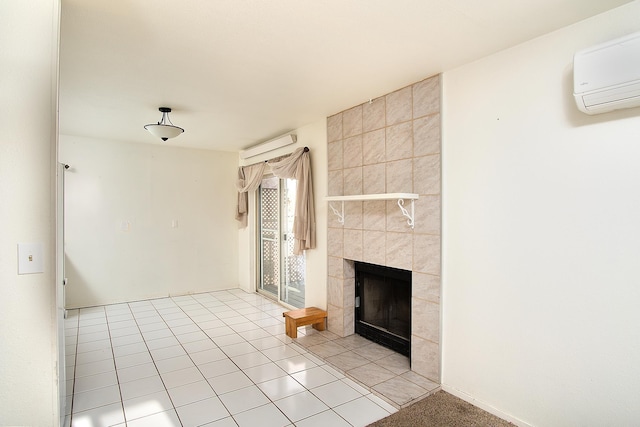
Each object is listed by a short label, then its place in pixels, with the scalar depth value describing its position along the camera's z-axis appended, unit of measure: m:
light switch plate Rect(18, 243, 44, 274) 1.34
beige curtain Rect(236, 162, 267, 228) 5.16
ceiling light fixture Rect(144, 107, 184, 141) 3.10
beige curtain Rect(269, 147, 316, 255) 3.82
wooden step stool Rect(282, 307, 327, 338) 3.46
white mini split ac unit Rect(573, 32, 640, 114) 1.53
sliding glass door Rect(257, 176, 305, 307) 4.68
